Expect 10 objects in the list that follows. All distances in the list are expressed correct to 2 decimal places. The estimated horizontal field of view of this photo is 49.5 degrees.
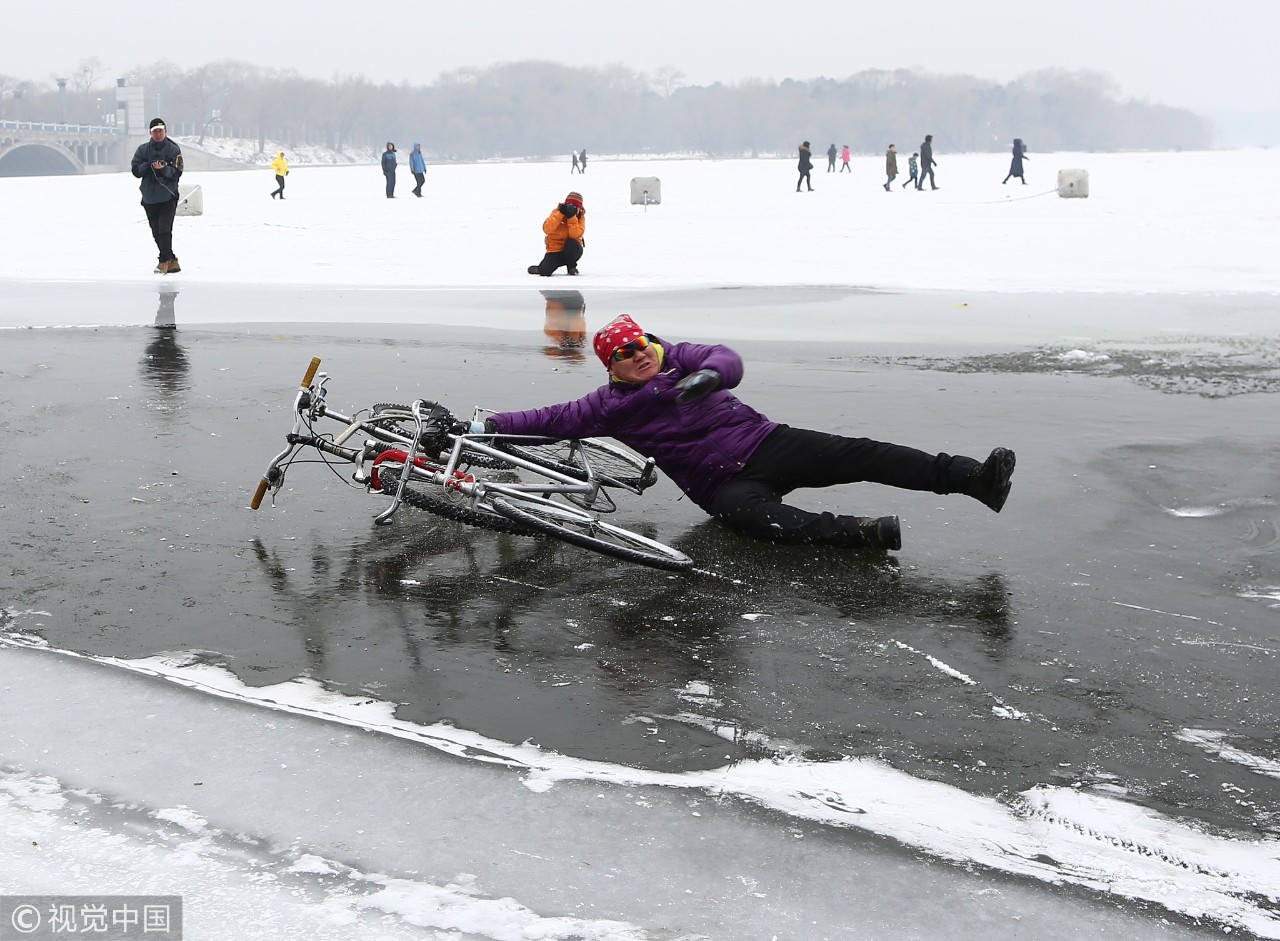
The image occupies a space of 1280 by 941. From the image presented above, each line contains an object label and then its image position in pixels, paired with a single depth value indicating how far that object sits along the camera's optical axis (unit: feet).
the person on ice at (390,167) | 120.26
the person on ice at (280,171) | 120.78
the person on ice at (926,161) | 126.82
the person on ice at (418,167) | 123.13
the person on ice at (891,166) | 130.82
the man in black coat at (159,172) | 53.67
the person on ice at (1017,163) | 125.08
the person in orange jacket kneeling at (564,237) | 63.00
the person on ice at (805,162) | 128.16
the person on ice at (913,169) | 130.72
